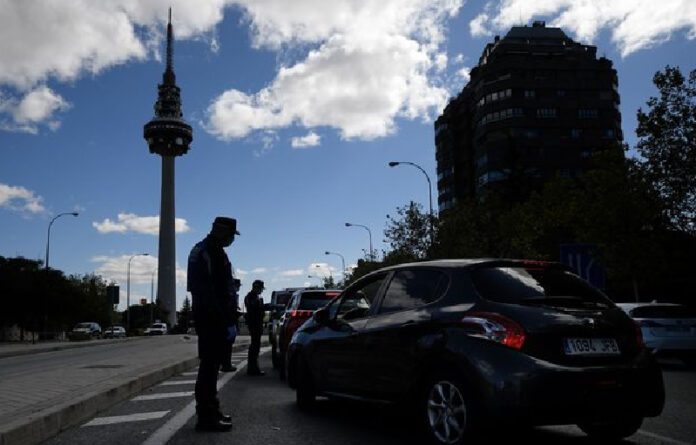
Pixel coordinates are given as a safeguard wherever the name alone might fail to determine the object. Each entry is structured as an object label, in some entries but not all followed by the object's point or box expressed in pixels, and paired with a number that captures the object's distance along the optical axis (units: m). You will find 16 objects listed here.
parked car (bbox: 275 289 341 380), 11.98
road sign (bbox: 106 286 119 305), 48.15
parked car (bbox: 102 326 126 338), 68.44
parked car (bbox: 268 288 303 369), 14.34
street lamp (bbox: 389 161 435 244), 39.69
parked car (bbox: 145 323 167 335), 74.19
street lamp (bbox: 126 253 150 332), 84.60
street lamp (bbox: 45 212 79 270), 51.50
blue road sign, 18.58
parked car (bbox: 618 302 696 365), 14.18
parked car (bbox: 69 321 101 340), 63.30
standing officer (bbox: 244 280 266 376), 13.01
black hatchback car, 4.84
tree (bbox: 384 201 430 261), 47.72
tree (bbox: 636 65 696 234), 23.70
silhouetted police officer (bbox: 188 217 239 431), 6.47
